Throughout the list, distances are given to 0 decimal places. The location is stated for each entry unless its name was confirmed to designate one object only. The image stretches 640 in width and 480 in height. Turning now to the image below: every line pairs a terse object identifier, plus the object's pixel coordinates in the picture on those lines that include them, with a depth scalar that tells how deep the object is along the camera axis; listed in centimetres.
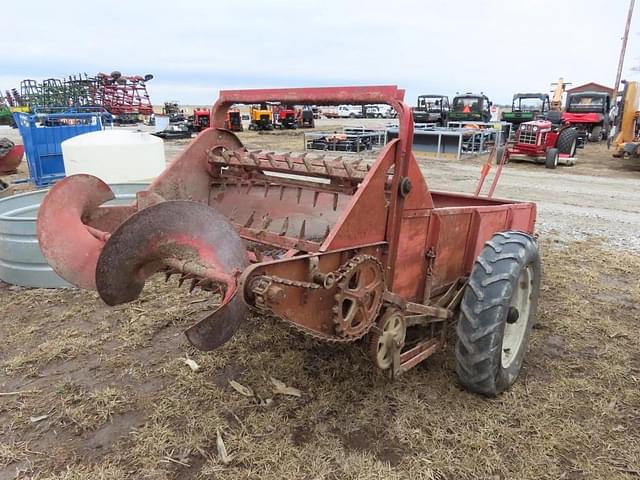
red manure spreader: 193
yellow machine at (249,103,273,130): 2752
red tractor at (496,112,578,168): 1487
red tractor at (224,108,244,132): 2422
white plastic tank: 750
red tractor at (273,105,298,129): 2964
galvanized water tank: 425
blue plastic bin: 952
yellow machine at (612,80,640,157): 1655
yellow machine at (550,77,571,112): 3031
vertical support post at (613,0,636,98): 2603
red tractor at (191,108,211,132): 2508
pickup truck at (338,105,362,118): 5181
